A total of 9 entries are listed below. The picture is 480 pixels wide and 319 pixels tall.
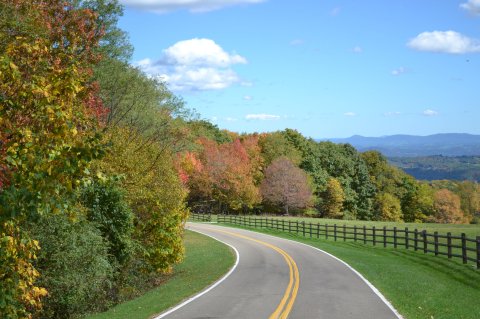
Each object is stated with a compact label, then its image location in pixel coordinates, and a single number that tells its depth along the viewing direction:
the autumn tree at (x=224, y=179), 86.38
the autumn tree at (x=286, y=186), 89.19
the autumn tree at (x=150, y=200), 29.09
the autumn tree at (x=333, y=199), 96.44
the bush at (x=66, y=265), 19.94
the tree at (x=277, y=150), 98.44
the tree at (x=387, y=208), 101.44
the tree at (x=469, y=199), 131.38
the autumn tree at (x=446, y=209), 113.86
